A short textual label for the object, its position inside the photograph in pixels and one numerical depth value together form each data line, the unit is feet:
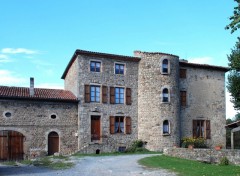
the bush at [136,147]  63.60
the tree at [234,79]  61.42
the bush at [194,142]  66.89
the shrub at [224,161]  41.75
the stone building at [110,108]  59.49
